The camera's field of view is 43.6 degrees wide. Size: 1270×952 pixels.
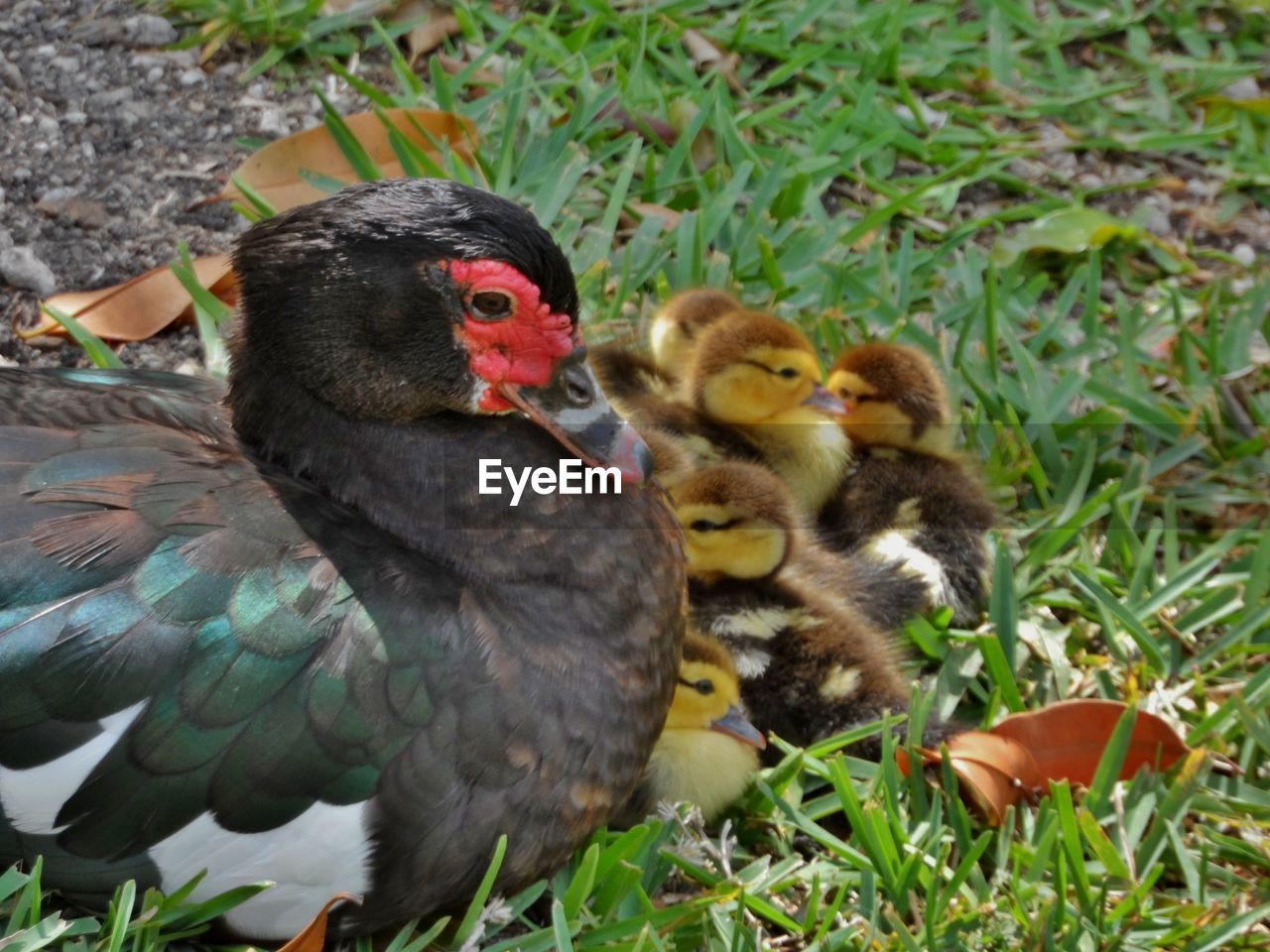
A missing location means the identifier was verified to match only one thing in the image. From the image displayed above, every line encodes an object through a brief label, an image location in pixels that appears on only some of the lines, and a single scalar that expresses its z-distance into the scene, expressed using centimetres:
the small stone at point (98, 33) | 380
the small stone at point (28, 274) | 322
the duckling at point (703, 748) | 250
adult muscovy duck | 203
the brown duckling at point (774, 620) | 269
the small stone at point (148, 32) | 382
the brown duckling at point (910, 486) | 295
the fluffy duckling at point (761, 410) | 300
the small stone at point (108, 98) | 366
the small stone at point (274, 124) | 368
